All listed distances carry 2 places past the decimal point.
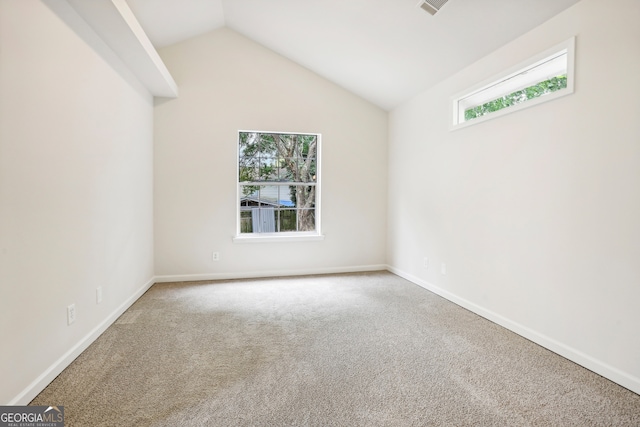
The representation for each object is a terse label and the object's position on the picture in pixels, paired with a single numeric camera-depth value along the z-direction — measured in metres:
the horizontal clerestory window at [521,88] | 2.30
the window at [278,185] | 4.52
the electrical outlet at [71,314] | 2.11
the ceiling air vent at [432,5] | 2.50
